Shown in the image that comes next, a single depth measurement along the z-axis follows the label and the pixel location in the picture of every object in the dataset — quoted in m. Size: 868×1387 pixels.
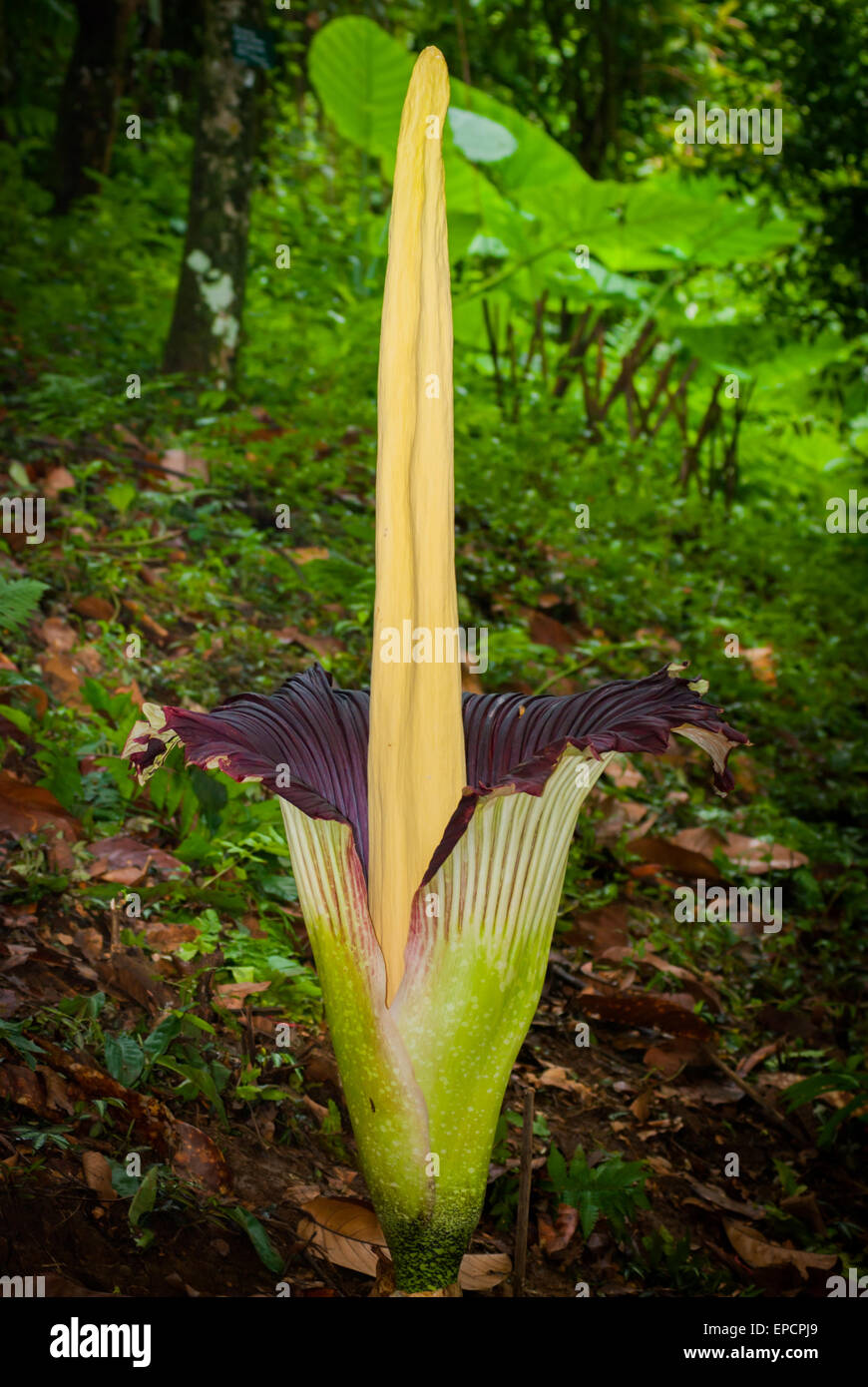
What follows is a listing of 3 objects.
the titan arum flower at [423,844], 1.44
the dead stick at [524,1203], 1.66
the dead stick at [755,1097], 2.41
